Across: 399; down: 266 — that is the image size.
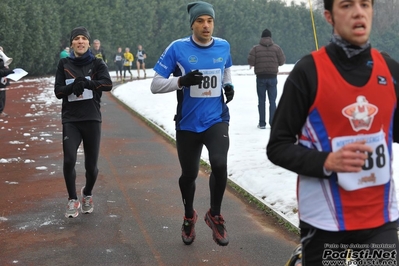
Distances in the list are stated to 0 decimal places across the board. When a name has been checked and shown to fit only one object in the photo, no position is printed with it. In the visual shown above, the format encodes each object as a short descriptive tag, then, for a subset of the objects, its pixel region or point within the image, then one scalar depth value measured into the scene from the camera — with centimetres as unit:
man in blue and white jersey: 562
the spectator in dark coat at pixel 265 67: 1362
